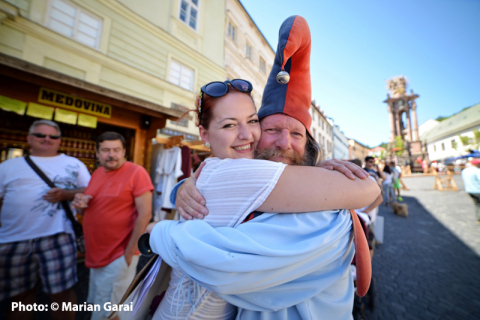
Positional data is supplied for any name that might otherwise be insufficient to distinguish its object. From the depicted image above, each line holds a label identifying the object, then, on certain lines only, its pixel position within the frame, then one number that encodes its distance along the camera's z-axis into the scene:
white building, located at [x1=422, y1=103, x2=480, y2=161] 31.04
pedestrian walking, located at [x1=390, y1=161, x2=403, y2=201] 10.44
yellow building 3.32
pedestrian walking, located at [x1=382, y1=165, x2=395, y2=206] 9.65
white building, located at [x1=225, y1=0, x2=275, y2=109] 11.02
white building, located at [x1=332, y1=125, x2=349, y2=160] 42.52
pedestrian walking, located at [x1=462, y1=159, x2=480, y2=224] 6.37
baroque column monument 38.59
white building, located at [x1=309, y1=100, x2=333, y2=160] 28.52
